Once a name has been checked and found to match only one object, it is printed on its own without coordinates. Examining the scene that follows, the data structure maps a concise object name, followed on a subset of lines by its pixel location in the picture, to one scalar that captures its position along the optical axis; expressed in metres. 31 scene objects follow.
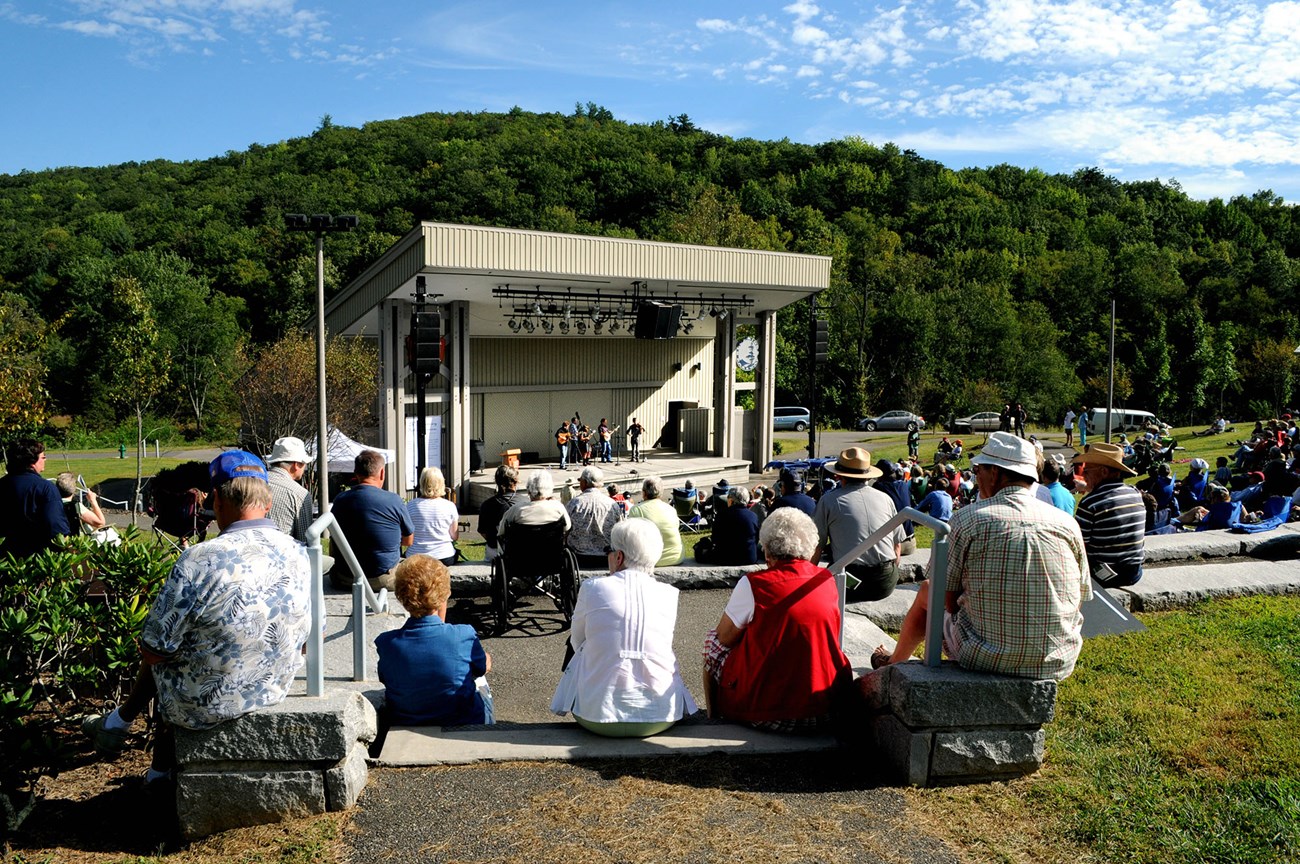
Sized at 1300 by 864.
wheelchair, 6.58
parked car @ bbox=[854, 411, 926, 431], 46.81
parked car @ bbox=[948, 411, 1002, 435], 44.00
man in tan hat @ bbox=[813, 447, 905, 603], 6.59
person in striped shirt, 6.11
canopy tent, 18.55
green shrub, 4.05
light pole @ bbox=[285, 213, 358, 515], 13.80
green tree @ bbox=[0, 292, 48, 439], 20.98
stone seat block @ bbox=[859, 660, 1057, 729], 3.41
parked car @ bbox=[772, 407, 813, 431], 45.41
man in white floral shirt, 3.10
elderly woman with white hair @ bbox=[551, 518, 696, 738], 3.77
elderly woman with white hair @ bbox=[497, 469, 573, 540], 6.62
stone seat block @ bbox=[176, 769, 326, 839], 3.17
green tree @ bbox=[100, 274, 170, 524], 27.73
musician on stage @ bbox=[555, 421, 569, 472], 23.45
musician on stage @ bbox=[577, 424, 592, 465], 24.16
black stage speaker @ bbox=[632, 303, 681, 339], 20.80
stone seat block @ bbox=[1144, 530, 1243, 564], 8.30
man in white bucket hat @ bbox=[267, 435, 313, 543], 5.73
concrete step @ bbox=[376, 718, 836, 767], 3.59
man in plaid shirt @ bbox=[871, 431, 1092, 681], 3.41
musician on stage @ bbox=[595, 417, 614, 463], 24.70
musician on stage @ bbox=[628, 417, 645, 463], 25.44
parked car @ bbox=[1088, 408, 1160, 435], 36.78
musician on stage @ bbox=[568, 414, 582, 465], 24.22
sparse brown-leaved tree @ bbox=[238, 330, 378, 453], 26.39
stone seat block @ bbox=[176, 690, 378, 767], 3.16
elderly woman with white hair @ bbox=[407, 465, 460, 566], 7.01
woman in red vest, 3.77
